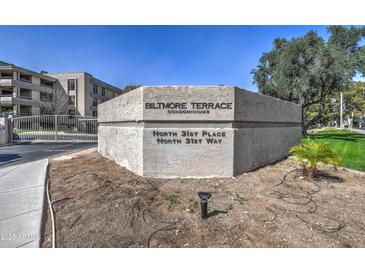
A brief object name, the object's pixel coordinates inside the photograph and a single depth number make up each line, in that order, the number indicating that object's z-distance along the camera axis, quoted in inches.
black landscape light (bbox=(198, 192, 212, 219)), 144.2
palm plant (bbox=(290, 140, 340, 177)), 231.8
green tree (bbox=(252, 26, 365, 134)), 756.0
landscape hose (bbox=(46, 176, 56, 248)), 118.9
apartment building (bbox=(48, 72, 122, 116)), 1594.5
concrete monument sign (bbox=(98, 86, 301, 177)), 227.9
